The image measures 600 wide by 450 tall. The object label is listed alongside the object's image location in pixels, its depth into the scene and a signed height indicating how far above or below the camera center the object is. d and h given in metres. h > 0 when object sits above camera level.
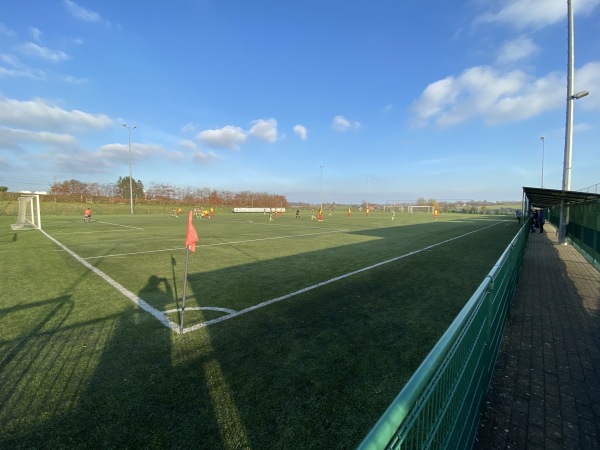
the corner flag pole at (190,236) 5.08 -0.48
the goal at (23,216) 22.12 -0.69
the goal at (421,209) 93.99 +0.41
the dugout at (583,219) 9.07 -0.30
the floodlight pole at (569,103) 13.40 +5.07
